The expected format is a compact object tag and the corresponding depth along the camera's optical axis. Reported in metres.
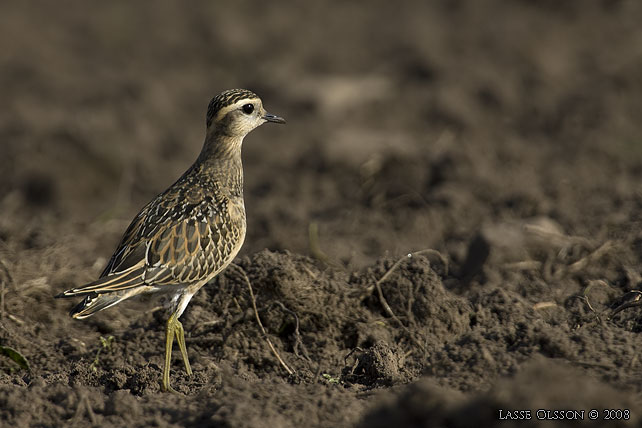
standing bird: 11.41
